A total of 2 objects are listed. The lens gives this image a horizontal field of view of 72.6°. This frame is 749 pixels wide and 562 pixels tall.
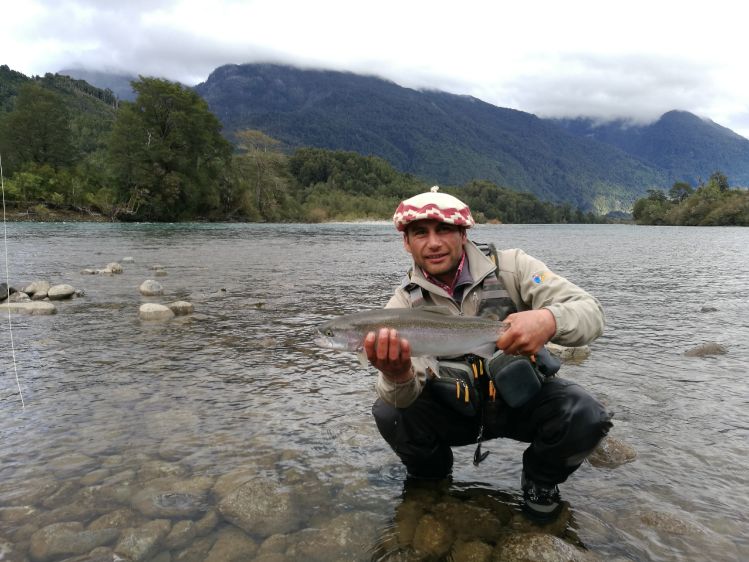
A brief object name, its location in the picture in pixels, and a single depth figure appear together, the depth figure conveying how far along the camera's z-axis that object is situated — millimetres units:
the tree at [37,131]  75688
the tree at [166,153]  70000
